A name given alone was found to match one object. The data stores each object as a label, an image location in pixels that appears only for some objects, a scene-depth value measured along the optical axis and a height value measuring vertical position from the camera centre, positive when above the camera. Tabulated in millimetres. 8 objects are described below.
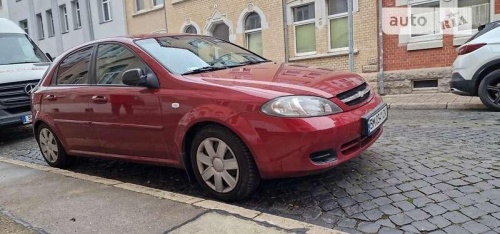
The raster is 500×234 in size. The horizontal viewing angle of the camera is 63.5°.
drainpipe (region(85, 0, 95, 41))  23156 +3116
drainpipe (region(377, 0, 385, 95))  11763 -111
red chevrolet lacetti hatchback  3301 -420
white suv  7367 -318
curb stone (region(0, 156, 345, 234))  2898 -1172
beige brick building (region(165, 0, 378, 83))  12125 +1163
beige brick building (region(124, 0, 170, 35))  18641 +2536
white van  8031 +95
